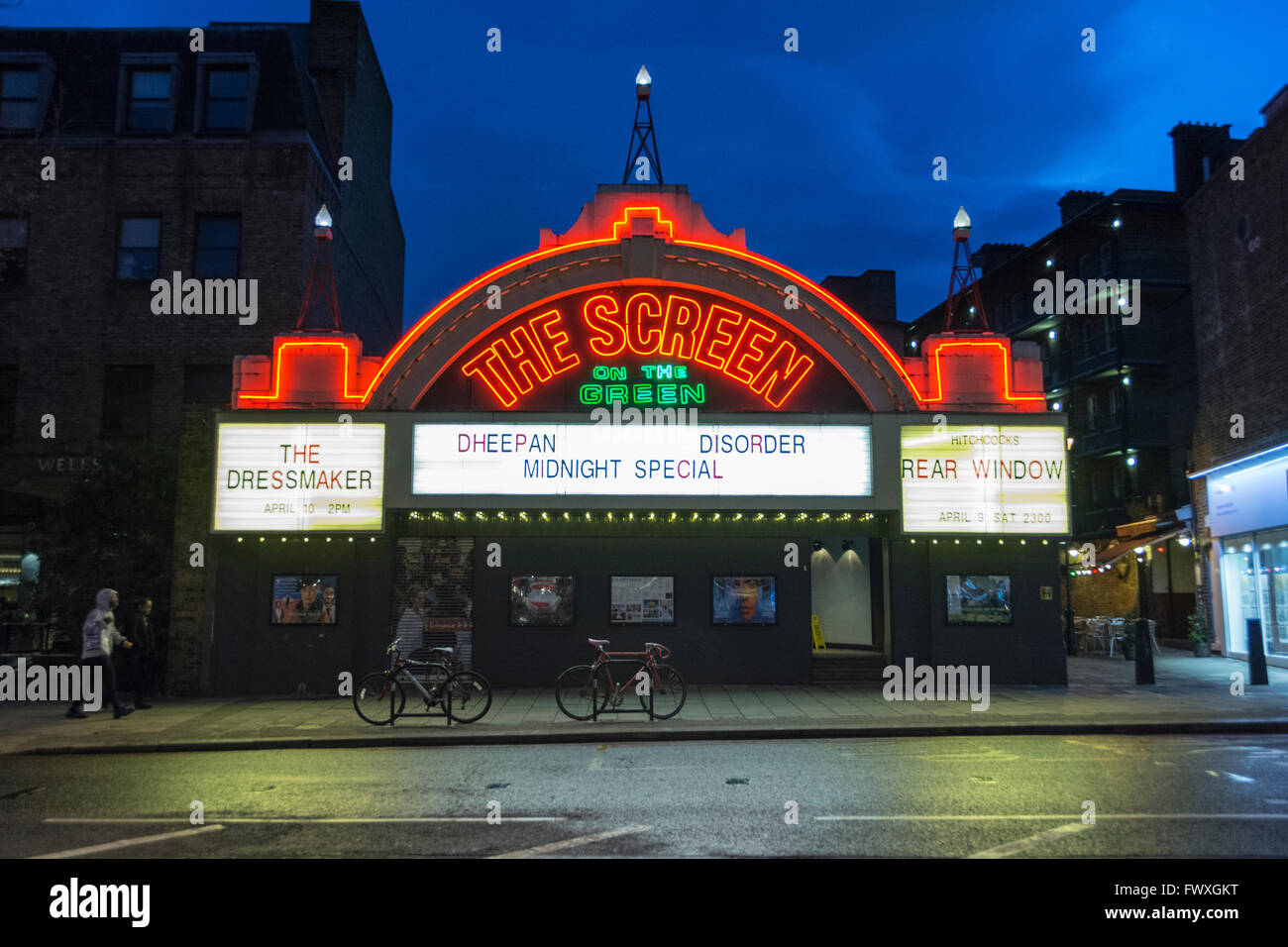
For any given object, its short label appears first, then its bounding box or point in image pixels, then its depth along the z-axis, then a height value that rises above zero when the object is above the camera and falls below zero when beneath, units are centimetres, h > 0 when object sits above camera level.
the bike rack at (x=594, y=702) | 1427 -185
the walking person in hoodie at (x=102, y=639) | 1524 -91
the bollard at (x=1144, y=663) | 1853 -168
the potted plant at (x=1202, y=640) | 2530 -169
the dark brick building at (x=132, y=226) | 2342 +918
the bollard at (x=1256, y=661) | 1775 -160
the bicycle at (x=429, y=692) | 1437 -174
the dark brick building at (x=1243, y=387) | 2159 +468
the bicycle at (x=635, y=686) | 1445 -168
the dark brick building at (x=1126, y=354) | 3419 +943
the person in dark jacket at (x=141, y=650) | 1620 -118
